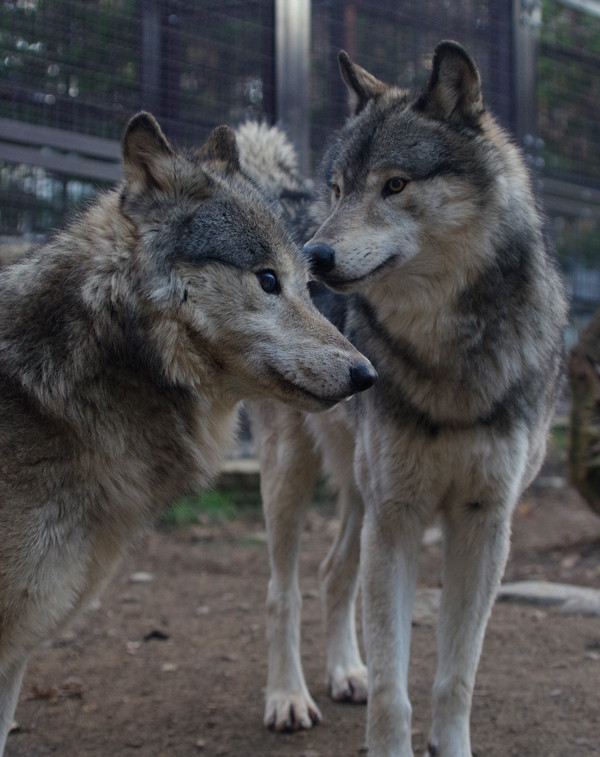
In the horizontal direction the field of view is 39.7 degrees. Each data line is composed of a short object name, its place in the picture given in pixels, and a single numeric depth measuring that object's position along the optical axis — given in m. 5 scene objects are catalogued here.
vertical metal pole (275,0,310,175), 6.63
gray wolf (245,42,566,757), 3.00
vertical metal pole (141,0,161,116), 6.15
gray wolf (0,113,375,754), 2.35
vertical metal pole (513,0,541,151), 7.71
